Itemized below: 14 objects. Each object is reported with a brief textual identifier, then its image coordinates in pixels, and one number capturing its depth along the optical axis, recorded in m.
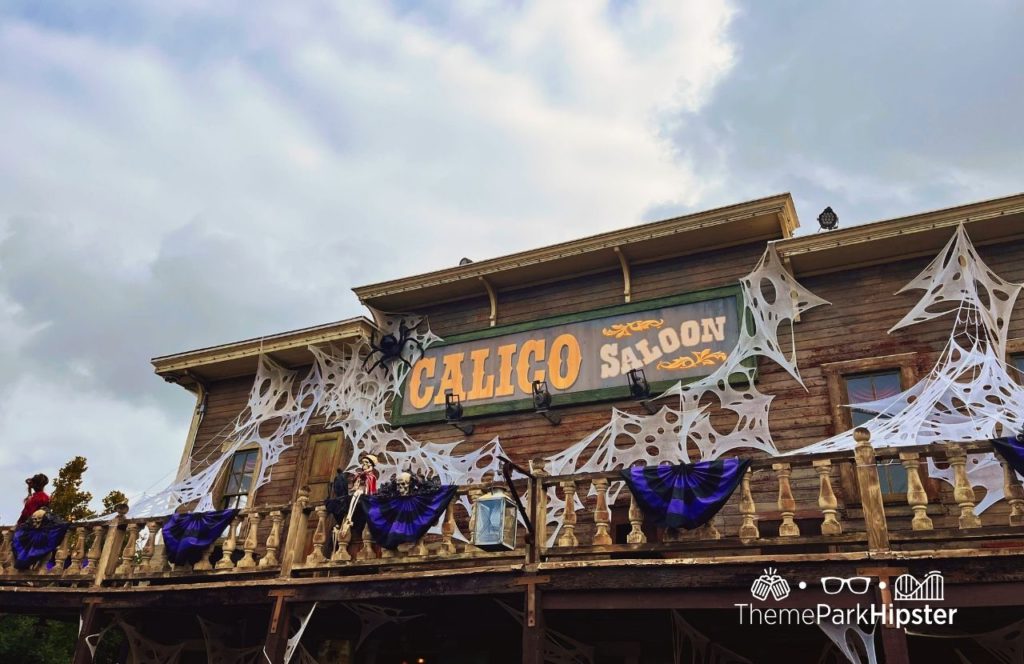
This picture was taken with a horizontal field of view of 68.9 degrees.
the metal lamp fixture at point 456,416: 13.64
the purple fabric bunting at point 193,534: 11.68
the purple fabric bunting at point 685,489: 8.15
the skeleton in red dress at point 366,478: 11.06
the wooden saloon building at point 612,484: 7.84
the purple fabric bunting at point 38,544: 13.15
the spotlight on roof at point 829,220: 12.88
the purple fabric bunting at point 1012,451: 7.04
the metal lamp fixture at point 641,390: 12.08
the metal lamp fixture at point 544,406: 12.80
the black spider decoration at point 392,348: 15.12
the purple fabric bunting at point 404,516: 9.90
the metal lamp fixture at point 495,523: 8.92
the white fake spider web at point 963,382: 8.46
